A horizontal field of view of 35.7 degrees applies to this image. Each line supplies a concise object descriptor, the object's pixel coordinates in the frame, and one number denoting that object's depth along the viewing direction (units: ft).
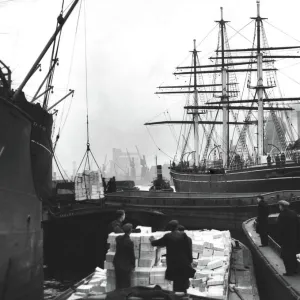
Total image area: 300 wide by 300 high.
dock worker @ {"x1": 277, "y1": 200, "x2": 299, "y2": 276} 31.89
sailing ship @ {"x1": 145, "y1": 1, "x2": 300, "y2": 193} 105.29
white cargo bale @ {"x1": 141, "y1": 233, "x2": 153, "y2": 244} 29.68
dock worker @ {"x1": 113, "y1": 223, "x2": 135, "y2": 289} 28.32
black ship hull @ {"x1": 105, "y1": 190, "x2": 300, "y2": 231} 89.25
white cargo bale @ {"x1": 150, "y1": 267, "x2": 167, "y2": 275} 29.07
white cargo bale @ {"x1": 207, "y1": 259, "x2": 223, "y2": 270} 35.53
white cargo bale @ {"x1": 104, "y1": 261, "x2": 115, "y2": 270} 29.35
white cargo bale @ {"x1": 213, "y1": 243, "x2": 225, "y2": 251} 38.96
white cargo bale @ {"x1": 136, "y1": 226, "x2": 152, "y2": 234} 36.56
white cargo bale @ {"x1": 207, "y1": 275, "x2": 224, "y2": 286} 31.22
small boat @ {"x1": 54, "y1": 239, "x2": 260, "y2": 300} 21.29
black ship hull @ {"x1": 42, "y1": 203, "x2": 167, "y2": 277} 66.18
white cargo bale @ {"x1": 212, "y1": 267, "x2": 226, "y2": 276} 33.46
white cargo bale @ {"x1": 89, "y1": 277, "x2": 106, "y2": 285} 33.91
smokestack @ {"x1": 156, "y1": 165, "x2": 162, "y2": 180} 139.39
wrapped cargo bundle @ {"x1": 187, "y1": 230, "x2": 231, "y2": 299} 30.50
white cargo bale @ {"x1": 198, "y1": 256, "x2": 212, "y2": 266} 36.31
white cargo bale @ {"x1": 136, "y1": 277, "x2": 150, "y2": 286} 29.01
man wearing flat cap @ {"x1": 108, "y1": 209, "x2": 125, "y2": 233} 31.63
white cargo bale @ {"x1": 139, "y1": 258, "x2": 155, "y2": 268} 29.68
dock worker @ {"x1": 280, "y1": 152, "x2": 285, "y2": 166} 104.51
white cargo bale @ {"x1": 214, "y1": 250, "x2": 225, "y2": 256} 38.86
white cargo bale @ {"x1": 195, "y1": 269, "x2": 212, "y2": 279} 33.06
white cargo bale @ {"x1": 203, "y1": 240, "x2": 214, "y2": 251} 38.91
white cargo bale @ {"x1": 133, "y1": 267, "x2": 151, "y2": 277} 29.12
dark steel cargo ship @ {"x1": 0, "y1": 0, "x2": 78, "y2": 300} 34.35
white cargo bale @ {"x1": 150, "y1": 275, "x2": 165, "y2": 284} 28.89
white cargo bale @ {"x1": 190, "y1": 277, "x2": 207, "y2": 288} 31.19
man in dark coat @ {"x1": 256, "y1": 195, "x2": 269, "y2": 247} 45.39
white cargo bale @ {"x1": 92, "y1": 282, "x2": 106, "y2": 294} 31.71
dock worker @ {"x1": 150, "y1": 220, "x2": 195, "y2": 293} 26.96
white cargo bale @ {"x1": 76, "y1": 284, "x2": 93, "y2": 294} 31.76
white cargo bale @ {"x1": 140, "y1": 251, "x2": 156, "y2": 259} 29.84
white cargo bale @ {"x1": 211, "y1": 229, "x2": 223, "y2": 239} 45.11
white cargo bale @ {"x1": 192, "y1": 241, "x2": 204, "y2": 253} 38.09
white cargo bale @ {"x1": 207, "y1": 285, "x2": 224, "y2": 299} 28.77
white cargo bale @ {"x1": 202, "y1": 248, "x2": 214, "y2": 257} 38.68
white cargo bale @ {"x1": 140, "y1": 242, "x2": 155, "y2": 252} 29.78
